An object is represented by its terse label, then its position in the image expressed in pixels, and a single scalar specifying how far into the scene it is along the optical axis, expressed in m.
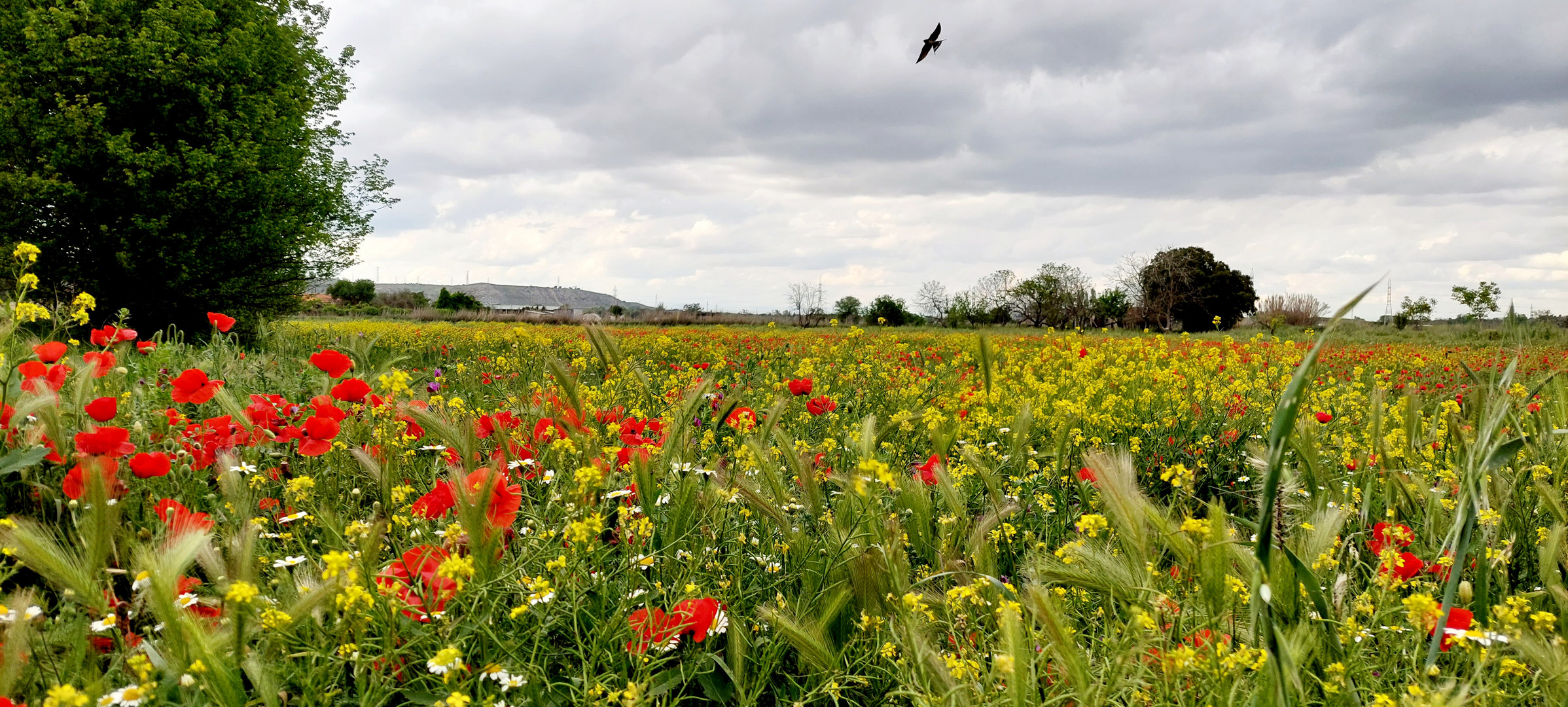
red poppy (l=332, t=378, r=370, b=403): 2.21
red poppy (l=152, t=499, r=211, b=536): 1.47
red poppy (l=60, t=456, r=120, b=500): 1.85
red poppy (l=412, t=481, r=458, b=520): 1.71
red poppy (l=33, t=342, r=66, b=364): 2.47
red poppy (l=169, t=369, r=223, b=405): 2.40
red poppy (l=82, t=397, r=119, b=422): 2.19
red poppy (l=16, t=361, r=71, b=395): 2.26
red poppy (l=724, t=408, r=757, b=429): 2.56
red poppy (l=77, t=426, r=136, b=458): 2.01
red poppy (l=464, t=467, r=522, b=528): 1.56
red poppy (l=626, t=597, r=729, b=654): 1.39
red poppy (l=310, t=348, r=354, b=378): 2.42
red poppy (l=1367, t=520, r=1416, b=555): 1.70
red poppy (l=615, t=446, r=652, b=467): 1.73
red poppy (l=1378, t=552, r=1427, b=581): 1.61
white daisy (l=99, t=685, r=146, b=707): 1.10
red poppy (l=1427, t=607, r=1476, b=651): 1.33
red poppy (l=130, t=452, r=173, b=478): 1.98
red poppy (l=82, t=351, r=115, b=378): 2.58
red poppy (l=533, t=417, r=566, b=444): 2.18
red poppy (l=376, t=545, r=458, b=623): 1.31
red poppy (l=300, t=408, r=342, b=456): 2.11
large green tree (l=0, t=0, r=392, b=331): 11.78
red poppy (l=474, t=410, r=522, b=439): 2.08
